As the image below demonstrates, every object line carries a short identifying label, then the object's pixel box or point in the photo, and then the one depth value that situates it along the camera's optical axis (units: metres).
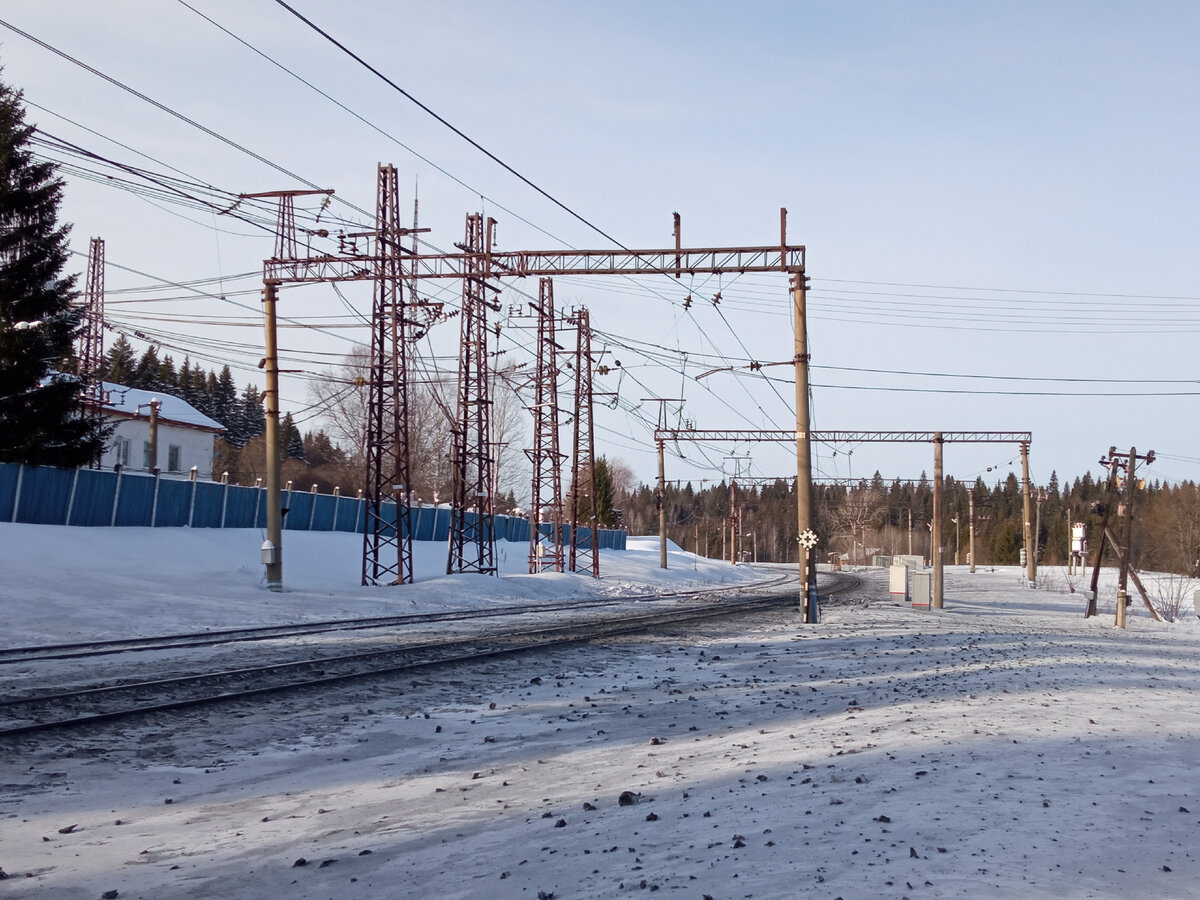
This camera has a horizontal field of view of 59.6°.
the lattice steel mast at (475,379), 39.03
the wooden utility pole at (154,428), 47.93
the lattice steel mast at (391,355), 32.97
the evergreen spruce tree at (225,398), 121.31
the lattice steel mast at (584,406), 47.16
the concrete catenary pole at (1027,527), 59.17
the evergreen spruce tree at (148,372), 102.44
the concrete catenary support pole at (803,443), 26.56
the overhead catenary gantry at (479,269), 27.04
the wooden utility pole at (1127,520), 34.91
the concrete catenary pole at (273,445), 29.19
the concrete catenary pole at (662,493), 62.94
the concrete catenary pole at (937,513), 39.49
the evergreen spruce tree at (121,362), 88.87
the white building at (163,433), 63.31
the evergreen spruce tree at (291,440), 117.56
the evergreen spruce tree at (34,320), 36.47
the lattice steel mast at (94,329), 55.94
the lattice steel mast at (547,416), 45.50
